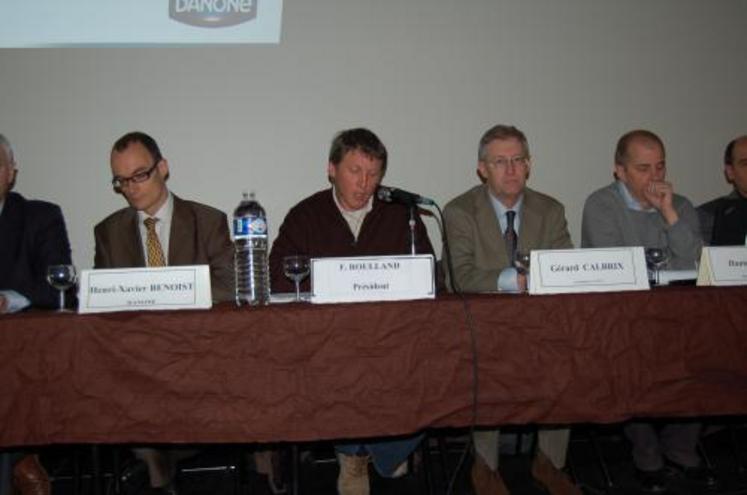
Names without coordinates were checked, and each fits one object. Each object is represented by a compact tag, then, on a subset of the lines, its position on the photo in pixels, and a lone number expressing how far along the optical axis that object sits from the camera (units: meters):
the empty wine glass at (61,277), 2.03
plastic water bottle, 2.19
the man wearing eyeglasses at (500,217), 2.87
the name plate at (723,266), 2.02
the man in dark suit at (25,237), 2.87
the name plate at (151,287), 1.83
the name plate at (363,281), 1.84
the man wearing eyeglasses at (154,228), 2.80
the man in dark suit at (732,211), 3.27
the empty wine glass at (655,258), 2.17
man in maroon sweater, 2.85
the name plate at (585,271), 1.91
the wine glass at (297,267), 2.07
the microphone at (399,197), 2.07
